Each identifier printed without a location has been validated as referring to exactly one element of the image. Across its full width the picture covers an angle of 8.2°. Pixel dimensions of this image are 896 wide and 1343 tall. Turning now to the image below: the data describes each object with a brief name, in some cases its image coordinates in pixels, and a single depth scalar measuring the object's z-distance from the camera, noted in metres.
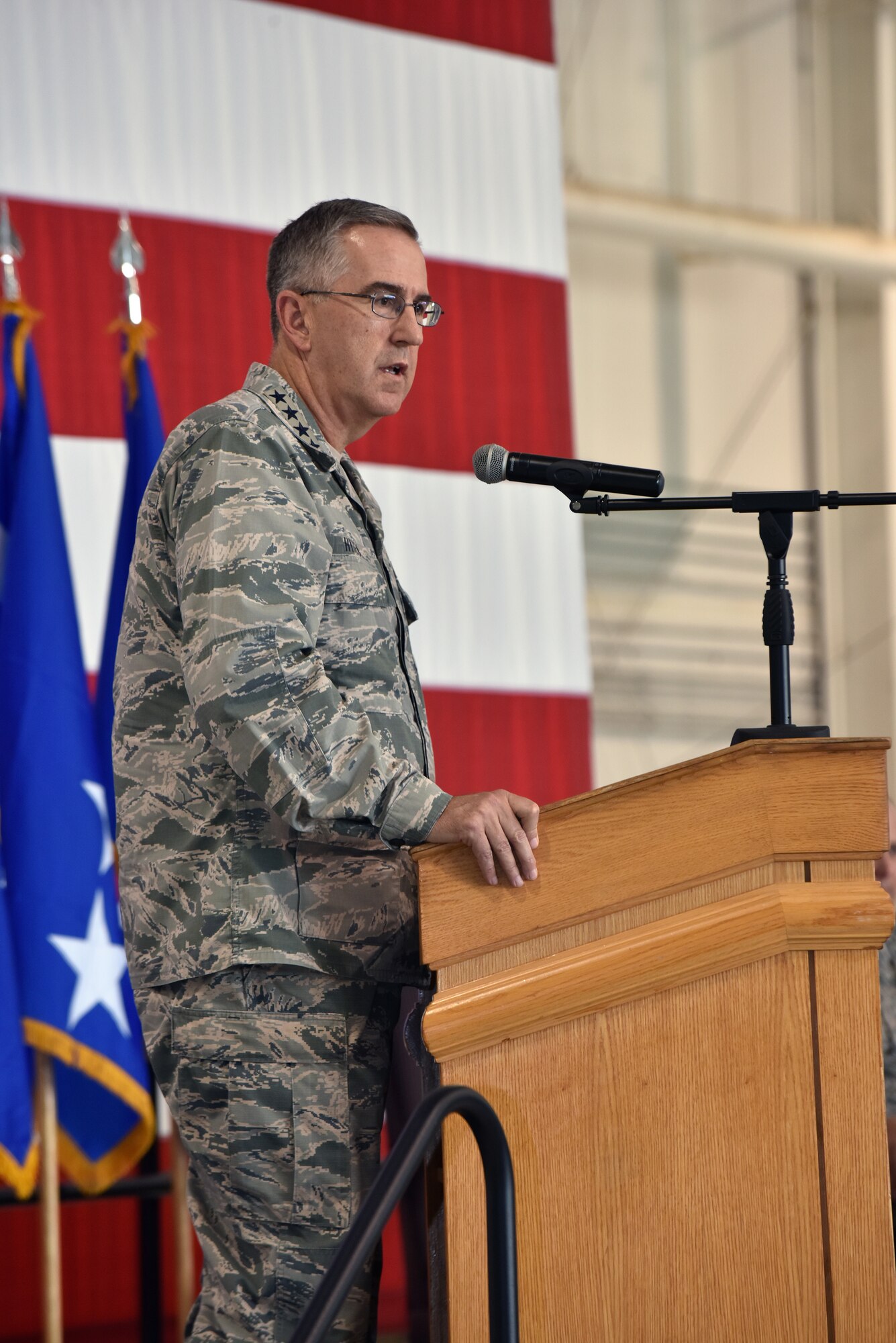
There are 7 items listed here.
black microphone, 6.44
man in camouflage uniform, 6.36
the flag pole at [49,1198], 7.70
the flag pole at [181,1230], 7.85
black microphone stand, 6.38
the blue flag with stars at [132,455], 7.92
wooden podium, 6.22
